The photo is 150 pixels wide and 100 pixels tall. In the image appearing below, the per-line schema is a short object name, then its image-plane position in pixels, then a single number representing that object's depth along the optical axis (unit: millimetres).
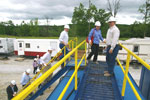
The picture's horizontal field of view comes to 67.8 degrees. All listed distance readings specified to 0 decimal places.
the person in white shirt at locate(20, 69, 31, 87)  6021
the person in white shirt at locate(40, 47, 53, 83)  5197
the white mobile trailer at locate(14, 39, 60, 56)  14422
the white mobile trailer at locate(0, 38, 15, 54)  16203
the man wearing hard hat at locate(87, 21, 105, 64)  4196
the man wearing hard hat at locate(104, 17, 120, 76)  3181
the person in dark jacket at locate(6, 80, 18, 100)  5121
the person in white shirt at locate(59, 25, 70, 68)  4795
